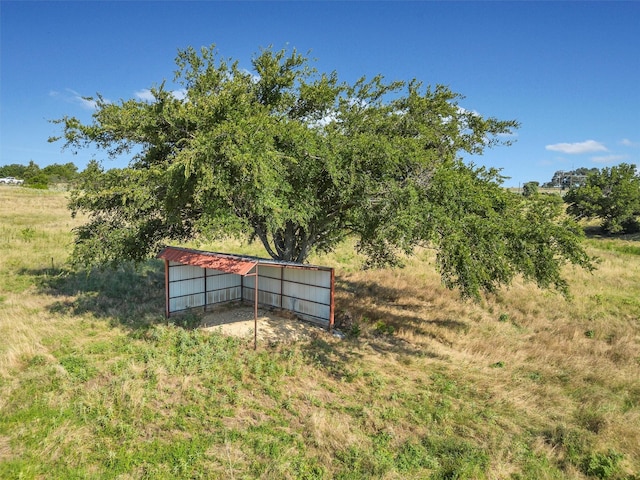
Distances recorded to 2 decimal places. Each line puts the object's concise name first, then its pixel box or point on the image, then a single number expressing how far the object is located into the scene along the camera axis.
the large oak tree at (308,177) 11.70
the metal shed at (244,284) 16.06
